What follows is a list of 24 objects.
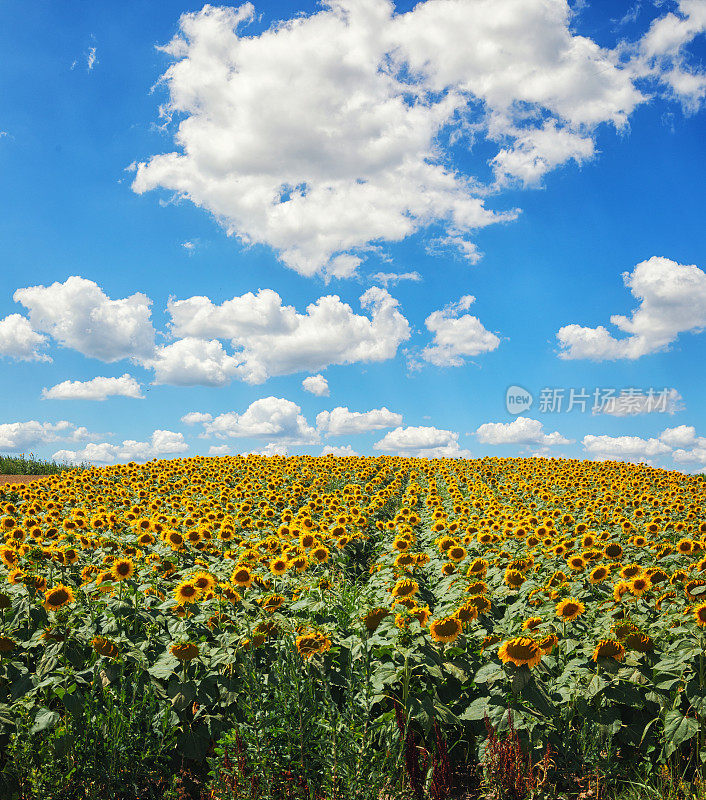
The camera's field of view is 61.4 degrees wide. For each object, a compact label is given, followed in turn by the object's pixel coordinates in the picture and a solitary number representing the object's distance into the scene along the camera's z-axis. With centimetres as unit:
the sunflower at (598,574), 694
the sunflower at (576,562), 762
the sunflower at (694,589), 627
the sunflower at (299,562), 718
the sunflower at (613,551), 831
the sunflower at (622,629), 542
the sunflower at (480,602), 564
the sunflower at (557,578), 742
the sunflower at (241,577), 648
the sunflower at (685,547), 838
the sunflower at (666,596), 678
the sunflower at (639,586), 643
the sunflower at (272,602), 587
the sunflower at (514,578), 692
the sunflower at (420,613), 527
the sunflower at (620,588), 640
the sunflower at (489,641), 559
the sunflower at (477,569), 688
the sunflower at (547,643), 502
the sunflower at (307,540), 838
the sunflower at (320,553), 802
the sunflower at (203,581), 617
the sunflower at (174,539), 764
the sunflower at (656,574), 662
